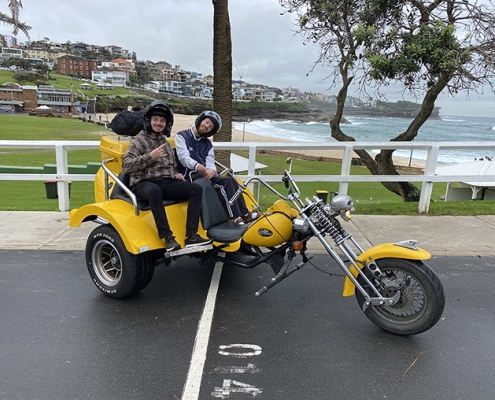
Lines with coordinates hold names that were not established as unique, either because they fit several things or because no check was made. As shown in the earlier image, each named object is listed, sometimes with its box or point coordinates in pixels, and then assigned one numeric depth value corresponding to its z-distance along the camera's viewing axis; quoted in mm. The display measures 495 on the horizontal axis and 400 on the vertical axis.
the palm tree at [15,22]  12445
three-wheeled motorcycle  3238
